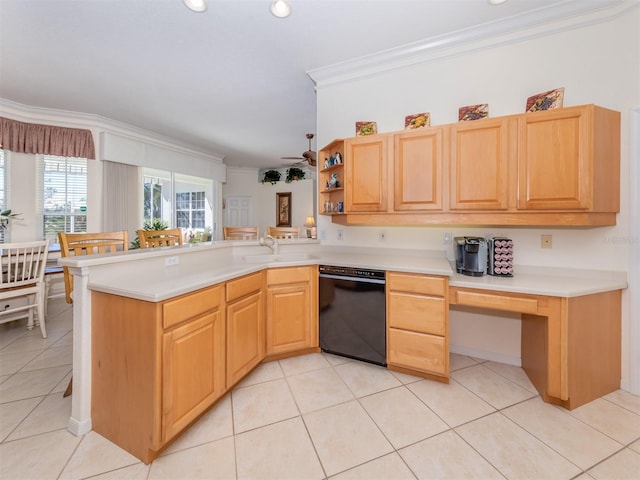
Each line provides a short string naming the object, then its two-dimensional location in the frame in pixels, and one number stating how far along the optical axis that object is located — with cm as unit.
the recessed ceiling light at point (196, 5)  201
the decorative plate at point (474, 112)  228
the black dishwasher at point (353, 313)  223
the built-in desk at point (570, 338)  175
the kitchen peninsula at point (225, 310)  139
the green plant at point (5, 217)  371
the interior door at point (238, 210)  780
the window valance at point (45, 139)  376
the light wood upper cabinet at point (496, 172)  184
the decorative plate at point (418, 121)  250
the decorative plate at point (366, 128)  272
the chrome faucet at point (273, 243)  273
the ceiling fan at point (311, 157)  409
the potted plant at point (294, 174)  752
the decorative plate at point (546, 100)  200
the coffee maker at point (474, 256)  212
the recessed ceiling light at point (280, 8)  200
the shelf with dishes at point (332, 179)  278
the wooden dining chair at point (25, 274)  260
